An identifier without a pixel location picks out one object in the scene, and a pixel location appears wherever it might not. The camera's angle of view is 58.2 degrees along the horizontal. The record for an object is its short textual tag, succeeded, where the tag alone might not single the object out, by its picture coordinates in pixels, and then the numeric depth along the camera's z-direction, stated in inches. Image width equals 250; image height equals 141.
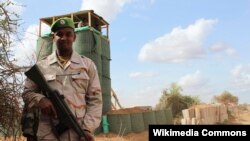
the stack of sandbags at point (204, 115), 531.1
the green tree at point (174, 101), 655.1
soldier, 71.7
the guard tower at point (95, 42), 398.6
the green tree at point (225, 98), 892.6
